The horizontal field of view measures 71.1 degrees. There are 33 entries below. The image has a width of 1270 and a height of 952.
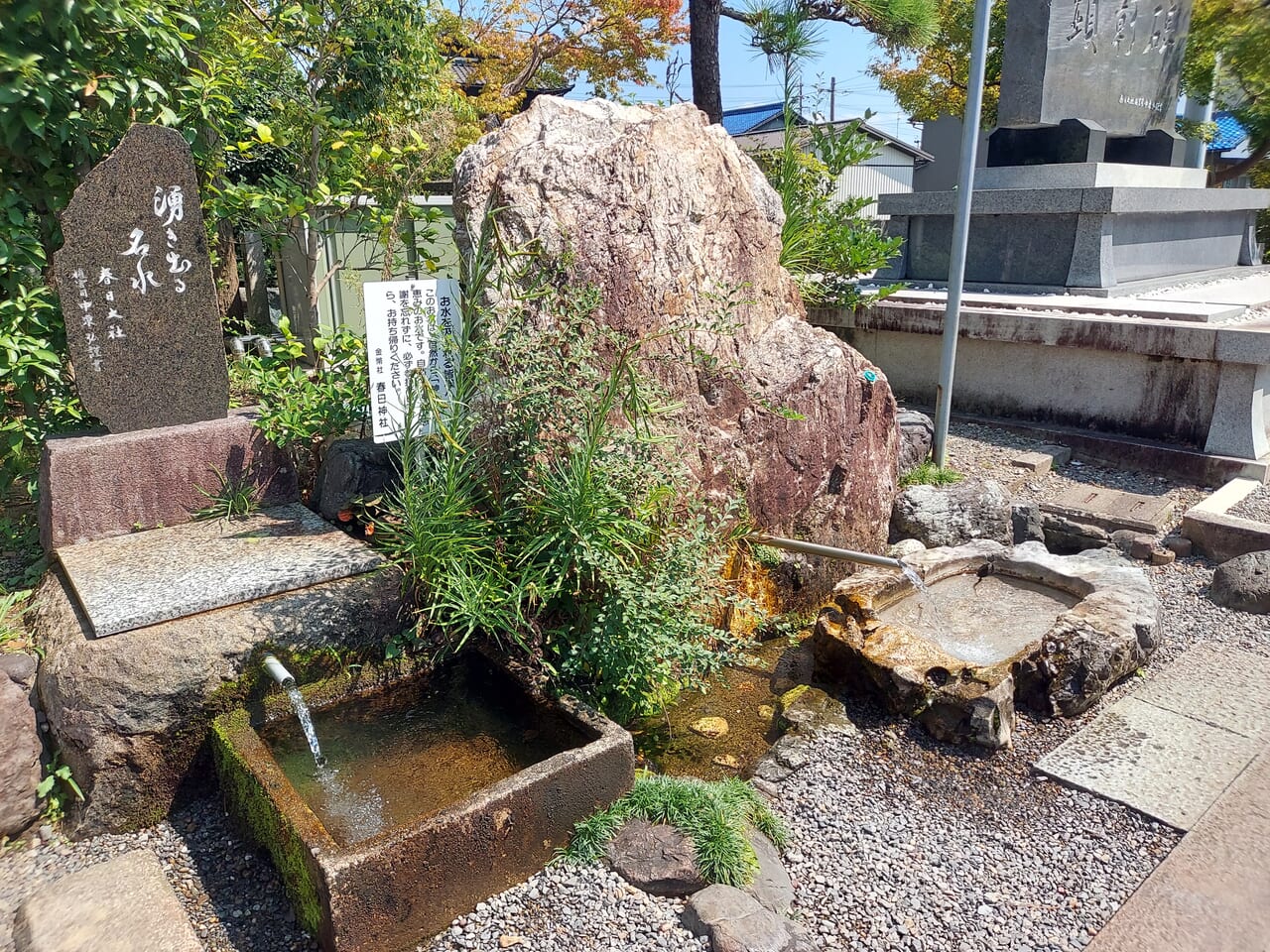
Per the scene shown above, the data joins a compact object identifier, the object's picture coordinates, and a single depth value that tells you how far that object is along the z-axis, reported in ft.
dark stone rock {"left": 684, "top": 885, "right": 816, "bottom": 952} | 8.11
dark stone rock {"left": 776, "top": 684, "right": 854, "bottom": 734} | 12.13
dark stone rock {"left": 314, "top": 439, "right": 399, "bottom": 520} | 14.14
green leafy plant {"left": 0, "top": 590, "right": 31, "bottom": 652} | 11.18
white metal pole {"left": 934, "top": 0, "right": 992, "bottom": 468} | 17.66
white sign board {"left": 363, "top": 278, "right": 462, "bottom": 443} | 12.78
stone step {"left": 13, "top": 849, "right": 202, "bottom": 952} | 7.85
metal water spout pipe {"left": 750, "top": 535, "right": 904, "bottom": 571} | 14.19
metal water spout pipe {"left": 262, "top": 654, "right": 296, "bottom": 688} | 10.08
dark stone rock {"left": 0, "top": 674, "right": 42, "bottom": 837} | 9.58
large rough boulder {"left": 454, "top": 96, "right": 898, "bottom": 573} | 13.58
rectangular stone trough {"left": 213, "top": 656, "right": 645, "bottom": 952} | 7.98
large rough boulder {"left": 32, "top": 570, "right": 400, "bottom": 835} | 9.75
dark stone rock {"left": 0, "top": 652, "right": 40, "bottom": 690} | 10.08
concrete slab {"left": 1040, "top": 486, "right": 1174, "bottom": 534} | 18.34
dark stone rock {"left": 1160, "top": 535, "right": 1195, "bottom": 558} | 17.84
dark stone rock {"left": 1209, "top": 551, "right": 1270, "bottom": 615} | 15.35
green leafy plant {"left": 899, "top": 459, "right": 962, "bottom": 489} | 19.21
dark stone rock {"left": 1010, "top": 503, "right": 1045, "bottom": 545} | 18.40
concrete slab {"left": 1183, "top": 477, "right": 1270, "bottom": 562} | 16.97
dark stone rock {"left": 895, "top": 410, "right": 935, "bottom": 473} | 19.93
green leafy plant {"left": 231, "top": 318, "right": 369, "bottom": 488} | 14.73
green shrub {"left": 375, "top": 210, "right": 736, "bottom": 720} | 10.87
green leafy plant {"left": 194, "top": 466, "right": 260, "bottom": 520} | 13.91
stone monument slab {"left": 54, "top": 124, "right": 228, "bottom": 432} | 13.10
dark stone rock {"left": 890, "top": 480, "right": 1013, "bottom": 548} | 17.66
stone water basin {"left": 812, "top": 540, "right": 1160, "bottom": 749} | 11.84
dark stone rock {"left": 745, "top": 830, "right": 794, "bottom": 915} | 8.95
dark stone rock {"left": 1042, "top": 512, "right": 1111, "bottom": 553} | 18.19
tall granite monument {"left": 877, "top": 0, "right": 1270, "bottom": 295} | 27.66
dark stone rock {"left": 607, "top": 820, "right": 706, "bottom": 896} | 8.95
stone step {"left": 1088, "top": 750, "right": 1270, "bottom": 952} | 8.38
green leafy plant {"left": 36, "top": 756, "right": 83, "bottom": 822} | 9.90
